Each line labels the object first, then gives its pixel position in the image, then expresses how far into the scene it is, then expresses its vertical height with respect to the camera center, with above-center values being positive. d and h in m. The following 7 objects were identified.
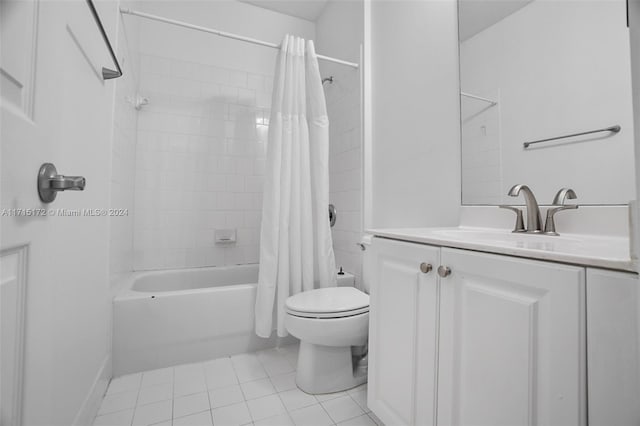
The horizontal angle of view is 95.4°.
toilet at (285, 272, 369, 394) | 1.31 -0.53
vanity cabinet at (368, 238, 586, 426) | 0.57 -0.29
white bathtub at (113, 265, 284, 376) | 1.51 -0.60
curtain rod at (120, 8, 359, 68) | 1.47 +1.06
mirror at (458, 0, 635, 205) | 0.90 +0.45
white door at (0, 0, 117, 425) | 0.47 +0.02
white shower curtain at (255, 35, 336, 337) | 1.70 +0.15
